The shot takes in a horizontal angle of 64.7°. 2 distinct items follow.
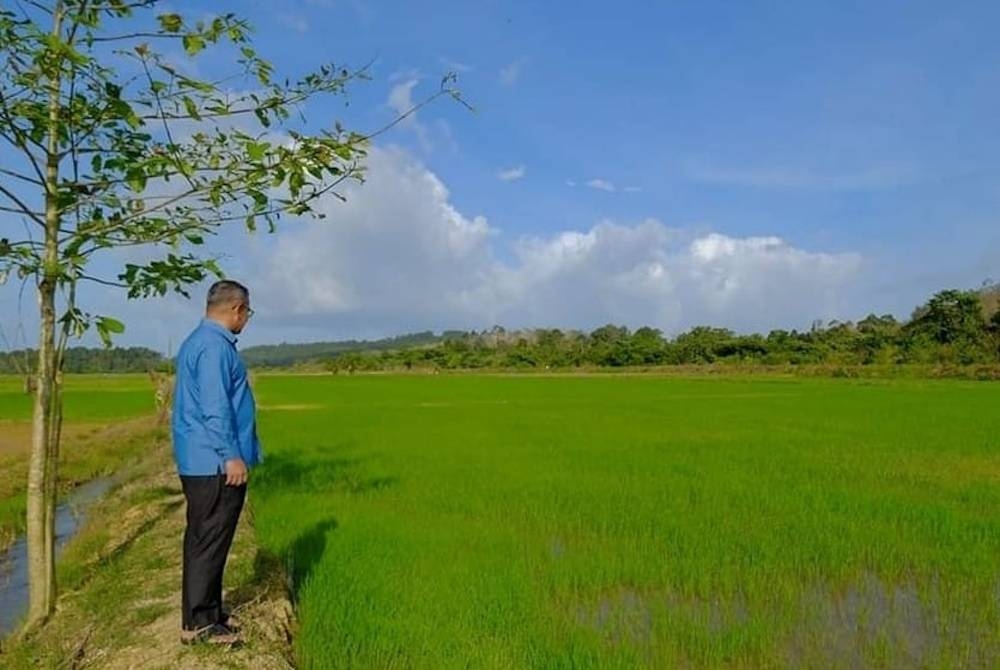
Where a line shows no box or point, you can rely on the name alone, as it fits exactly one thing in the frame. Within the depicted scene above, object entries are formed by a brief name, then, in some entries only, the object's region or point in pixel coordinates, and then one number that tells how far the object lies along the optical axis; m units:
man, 3.07
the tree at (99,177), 3.28
